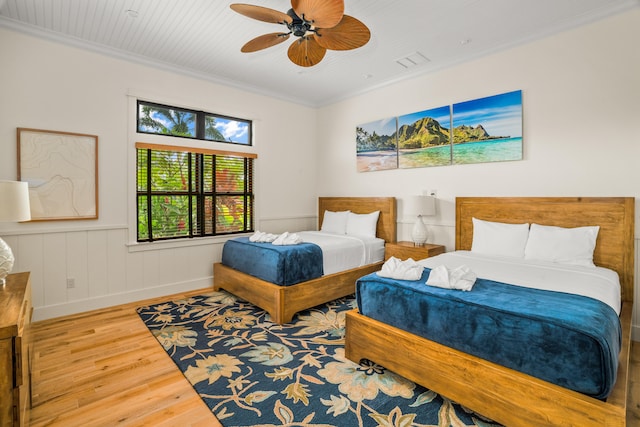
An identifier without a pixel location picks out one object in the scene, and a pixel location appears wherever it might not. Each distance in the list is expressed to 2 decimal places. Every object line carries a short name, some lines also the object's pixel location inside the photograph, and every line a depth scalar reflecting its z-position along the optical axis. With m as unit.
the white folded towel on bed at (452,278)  2.04
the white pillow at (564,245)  2.77
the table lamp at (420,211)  3.92
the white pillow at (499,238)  3.12
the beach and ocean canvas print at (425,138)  3.96
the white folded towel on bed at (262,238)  3.82
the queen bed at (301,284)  3.17
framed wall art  3.09
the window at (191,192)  3.88
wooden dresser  1.31
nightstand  3.78
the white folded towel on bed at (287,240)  3.61
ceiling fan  2.12
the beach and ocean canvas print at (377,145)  4.54
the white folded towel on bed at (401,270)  2.27
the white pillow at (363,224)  4.56
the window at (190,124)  3.90
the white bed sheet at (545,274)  2.09
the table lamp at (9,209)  1.98
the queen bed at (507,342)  1.46
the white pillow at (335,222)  4.89
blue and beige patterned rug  1.83
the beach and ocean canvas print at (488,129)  3.40
